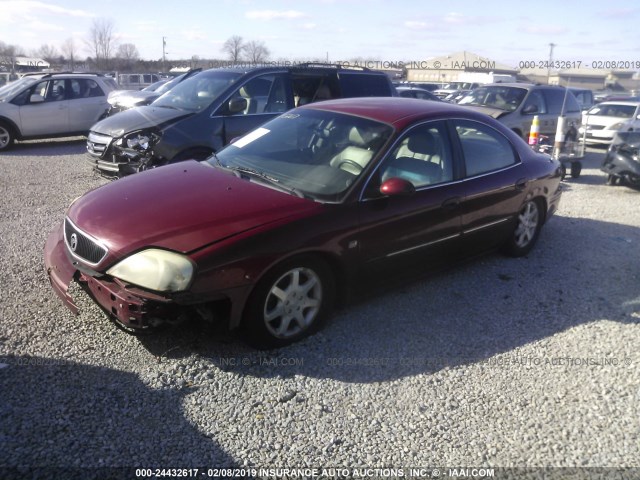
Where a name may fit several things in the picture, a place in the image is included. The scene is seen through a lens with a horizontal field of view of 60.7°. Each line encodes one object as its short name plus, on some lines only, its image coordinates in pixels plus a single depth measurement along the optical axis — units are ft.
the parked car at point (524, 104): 37.27
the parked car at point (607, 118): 52.24
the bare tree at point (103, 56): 186.34
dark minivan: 23.84
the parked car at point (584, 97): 68.76
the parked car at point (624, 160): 30.76
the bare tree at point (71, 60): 152.26
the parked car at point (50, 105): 38.63
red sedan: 10.66
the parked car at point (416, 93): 61.79
